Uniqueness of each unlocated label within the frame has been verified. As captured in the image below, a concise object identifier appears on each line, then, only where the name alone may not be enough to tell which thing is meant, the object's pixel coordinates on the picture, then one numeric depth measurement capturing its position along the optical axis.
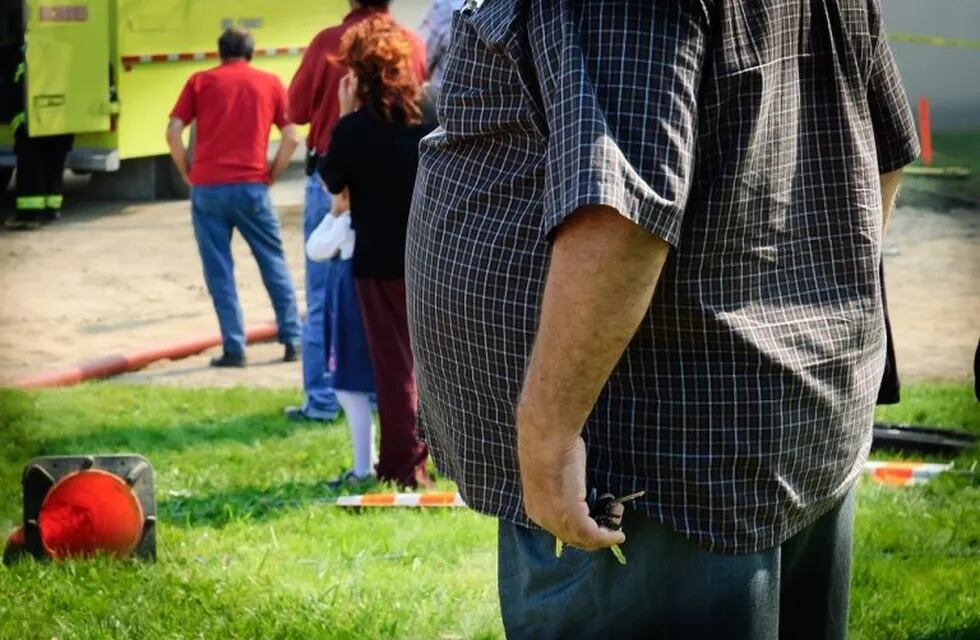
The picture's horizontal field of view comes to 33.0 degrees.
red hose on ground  8.80
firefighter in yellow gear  13.10
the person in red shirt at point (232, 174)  9.22
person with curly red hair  5.92
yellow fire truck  12.62
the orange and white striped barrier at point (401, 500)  5.89
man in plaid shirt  2.16
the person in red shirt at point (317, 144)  7.36
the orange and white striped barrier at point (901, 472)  5.94
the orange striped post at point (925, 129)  14.33
